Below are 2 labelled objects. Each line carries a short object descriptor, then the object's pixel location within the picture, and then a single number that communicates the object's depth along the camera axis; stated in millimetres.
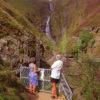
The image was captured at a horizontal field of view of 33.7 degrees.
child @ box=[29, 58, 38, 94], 6796
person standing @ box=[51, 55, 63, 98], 6583
